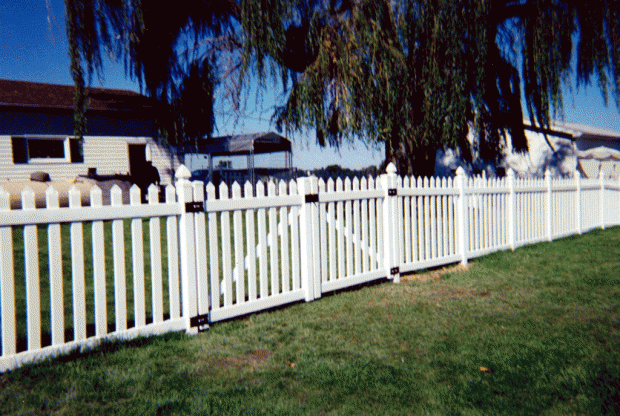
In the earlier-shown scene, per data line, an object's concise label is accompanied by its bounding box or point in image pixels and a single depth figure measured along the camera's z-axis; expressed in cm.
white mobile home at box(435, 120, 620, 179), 1909
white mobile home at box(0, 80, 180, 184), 1584
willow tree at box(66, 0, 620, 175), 791
